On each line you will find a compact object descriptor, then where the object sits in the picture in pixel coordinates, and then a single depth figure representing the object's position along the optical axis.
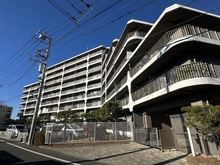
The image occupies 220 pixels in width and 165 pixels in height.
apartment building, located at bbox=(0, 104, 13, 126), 50.66
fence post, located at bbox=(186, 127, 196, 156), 7.00
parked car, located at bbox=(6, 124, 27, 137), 18.73
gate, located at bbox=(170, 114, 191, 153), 8.32
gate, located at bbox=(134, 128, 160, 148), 9.76
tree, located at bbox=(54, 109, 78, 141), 22.83
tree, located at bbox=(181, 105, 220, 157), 5.82
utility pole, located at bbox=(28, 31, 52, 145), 12.70
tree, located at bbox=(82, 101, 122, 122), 15.62
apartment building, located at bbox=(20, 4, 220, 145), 8.61
